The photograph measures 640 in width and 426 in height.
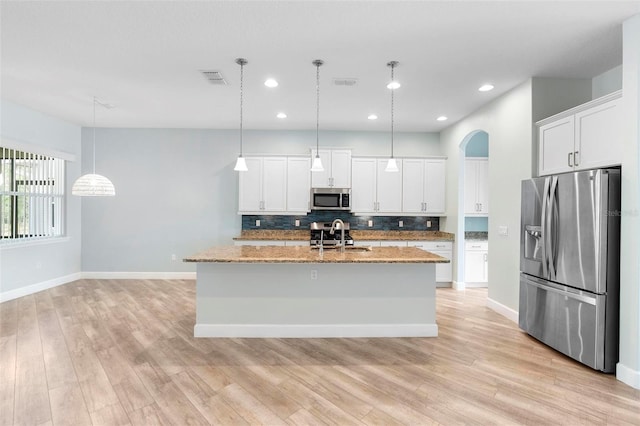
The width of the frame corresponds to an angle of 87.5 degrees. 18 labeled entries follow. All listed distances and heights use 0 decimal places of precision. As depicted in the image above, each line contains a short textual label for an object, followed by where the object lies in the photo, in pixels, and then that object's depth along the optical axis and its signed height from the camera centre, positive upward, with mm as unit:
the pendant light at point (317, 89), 3530 +1579
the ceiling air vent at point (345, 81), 3994 +1583
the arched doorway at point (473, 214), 5902 -25
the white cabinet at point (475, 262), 6031 -896
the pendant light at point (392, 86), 3566 +1549
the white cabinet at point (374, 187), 6301 +468
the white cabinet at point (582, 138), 2904 +733
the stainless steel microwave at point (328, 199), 6168 +234
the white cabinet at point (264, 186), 6180 +465
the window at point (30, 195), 5098 +233
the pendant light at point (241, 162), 3573 +558
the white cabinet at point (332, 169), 6215 +794
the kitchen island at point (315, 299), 3619 -957
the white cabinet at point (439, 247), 6023 -626
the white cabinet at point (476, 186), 6234 +497
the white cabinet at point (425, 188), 6344 +459
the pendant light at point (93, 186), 4629 +331
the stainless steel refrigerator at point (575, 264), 2830 -474
